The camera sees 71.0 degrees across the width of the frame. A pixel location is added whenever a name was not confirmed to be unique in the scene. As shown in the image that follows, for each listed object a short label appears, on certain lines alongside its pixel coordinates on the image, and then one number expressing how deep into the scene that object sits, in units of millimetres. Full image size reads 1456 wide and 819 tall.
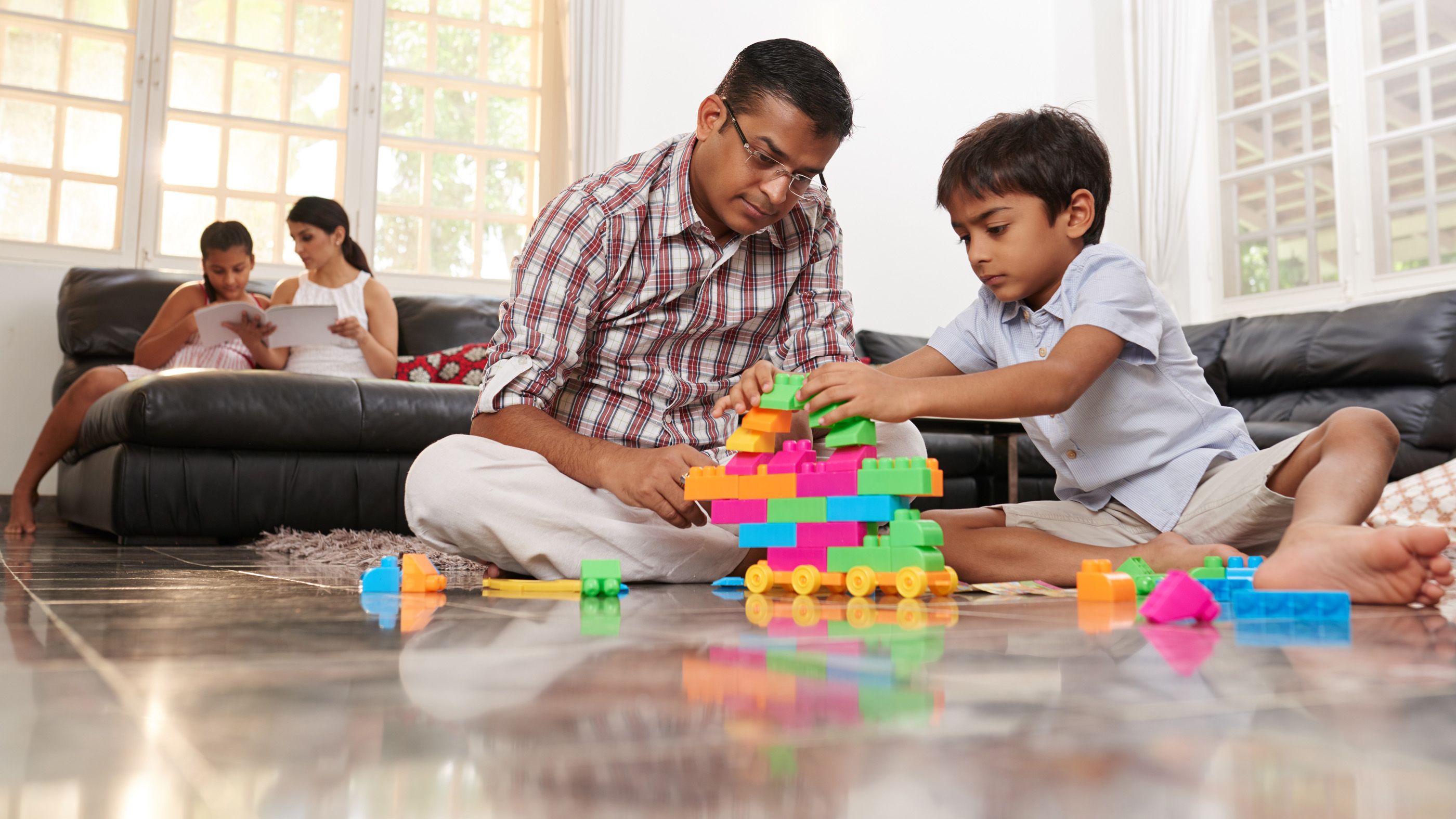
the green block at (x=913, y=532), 1136
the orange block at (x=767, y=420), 1282
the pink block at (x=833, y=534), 1197
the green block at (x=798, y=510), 1215
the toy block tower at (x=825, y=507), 1145
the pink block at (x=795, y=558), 1214
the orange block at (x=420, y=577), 1149
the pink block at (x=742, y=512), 1260
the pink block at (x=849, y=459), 1201
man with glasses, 1370
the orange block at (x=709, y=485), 1231
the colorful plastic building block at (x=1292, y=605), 899
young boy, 1253
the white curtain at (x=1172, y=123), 4660
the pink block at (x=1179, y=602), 875
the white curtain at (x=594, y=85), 4414
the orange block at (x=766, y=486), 1234
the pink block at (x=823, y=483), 1193
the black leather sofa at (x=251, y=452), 2295
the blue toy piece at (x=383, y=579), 1163
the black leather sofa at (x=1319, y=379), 3041
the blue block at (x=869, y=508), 1177
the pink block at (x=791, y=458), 1245
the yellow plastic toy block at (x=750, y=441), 1277
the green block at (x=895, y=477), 1148
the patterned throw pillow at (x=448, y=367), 3080
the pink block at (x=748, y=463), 1266
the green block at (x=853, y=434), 1260
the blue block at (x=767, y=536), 1239
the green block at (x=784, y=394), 1263
